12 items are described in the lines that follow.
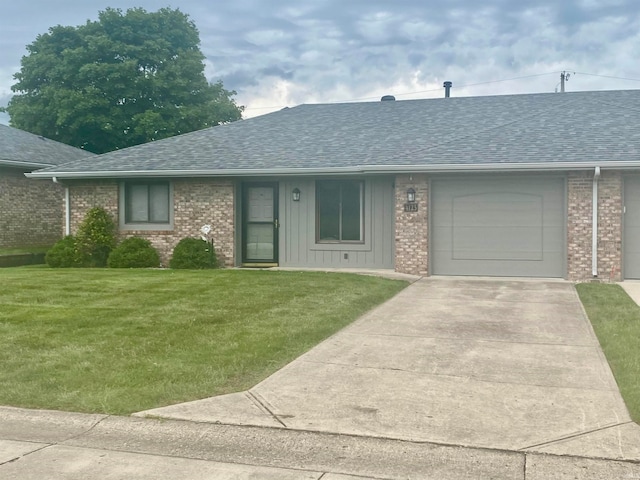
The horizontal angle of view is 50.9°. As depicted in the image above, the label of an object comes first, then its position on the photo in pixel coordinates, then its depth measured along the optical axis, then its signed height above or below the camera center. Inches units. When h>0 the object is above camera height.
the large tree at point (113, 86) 1359.5 +300.4
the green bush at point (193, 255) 653.3 -25.3
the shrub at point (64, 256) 685.3 -27.9
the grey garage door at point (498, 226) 579.5 +3.1
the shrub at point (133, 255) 671.8 -26.4
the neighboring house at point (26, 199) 811.4 +37.9
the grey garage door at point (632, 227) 554.9 +2.3
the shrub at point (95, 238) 687.1 -9.4
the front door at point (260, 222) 678.5 +7.2
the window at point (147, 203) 695.1 +27.1
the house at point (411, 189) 561.3 +37.9
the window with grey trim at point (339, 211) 650.8 +17.9
